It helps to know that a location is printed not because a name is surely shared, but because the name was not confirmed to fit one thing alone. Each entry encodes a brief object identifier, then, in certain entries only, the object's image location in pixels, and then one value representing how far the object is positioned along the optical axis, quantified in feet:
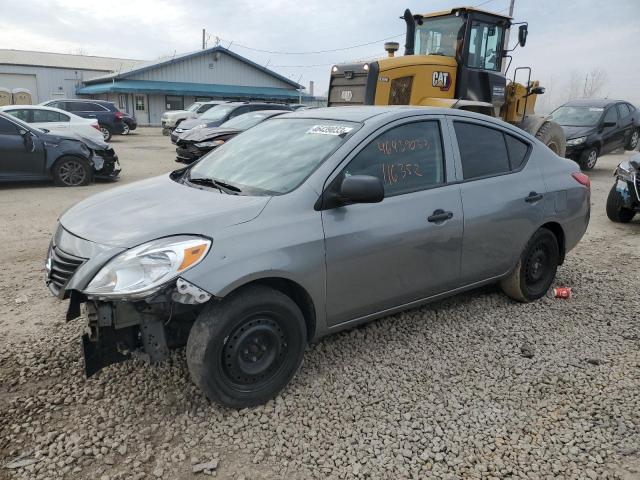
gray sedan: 8.69
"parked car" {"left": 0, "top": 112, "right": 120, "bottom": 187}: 30.41
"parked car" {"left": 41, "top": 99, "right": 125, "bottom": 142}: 69.15
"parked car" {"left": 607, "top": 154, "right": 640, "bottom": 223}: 24.36
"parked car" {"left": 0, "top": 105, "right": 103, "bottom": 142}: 43.62
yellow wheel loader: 29.40
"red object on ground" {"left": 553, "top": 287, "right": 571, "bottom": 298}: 15.46
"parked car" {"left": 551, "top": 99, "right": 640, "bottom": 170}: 43.52
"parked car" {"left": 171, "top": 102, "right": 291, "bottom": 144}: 48.94
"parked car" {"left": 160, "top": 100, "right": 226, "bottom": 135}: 74.59
